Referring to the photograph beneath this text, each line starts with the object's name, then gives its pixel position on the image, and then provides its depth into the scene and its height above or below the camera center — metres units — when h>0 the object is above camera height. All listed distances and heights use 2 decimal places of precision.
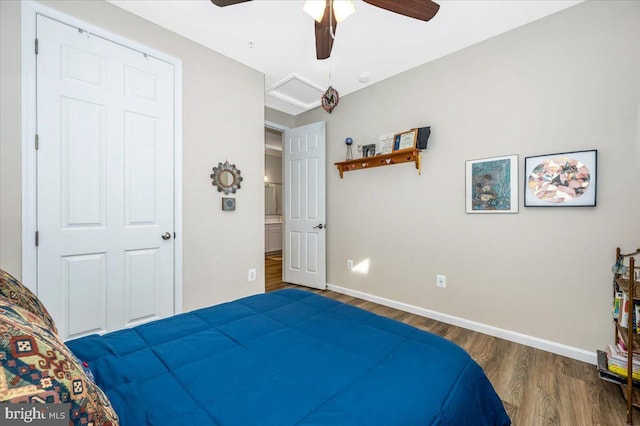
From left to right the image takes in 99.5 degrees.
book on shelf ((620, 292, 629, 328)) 1.65 -0.62
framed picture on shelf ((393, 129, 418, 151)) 2.95 +0.80
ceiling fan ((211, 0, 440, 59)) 1.51 +1.26
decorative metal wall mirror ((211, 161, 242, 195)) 2.81 +0.35
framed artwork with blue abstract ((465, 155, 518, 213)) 2.41 +0.25
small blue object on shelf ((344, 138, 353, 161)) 3.59 +0.85
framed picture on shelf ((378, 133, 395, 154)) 3.23 +0.82
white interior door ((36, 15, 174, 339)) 1.94 +0.22
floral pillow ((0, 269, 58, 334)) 0.86 -0.29
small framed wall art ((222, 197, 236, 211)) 2.86 +0.07
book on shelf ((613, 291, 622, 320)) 1.77 -0.62
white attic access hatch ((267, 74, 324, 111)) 3.41 +1.62
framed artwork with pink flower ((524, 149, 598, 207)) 2.06 +0.26
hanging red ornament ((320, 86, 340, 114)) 2.97 +1.23
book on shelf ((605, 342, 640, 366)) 1.69 -0.92
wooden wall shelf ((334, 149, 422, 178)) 2.99 +0.62
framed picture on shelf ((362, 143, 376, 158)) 3.37 +0.76
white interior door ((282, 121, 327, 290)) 3.92 +0.07
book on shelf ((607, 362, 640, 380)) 1.66 -1.00
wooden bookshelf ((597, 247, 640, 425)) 1.51 -0.79
